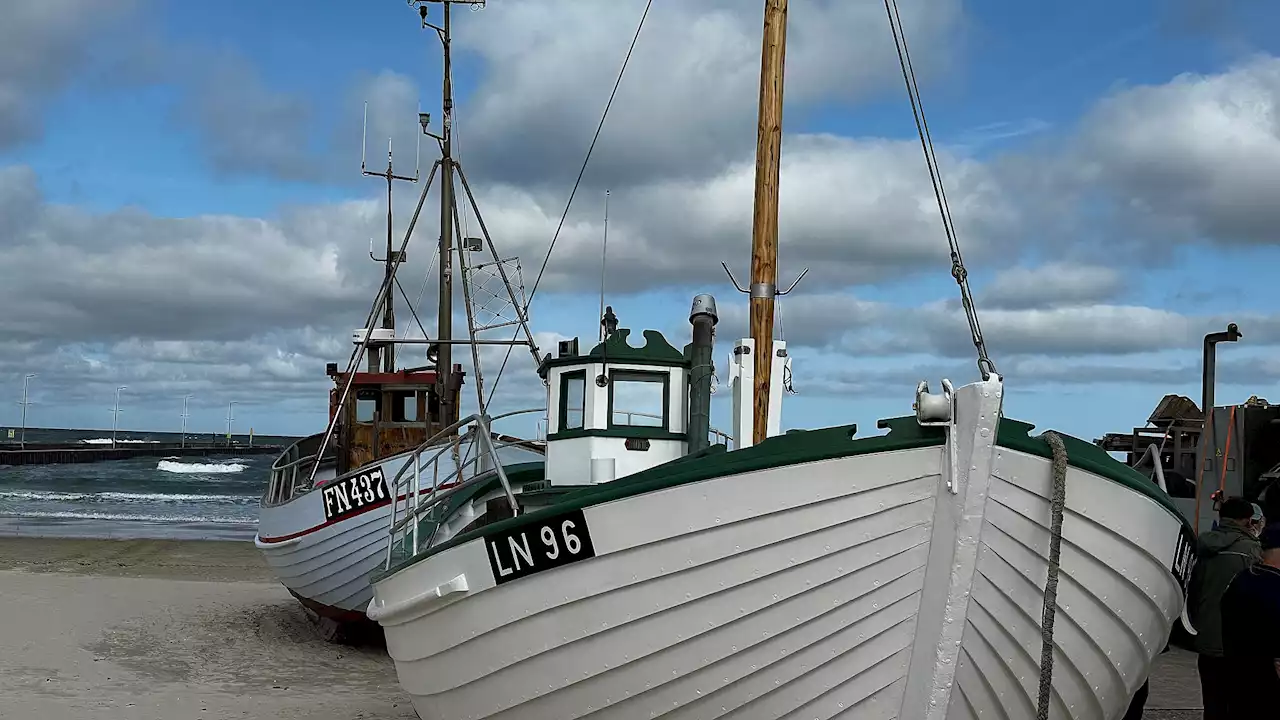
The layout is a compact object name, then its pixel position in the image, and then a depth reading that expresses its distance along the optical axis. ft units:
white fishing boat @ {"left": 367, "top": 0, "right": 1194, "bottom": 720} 19.16
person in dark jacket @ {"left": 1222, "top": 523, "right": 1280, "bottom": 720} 21.89
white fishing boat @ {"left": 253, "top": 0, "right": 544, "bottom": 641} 43.37
